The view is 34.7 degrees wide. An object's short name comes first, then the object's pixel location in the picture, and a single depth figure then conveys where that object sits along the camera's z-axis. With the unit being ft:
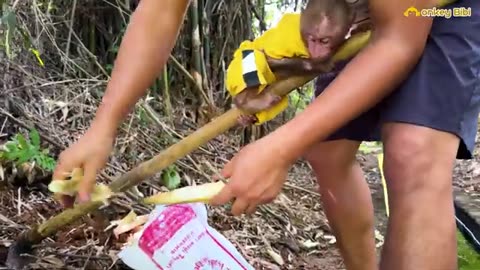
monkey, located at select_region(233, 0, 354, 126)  4.83
